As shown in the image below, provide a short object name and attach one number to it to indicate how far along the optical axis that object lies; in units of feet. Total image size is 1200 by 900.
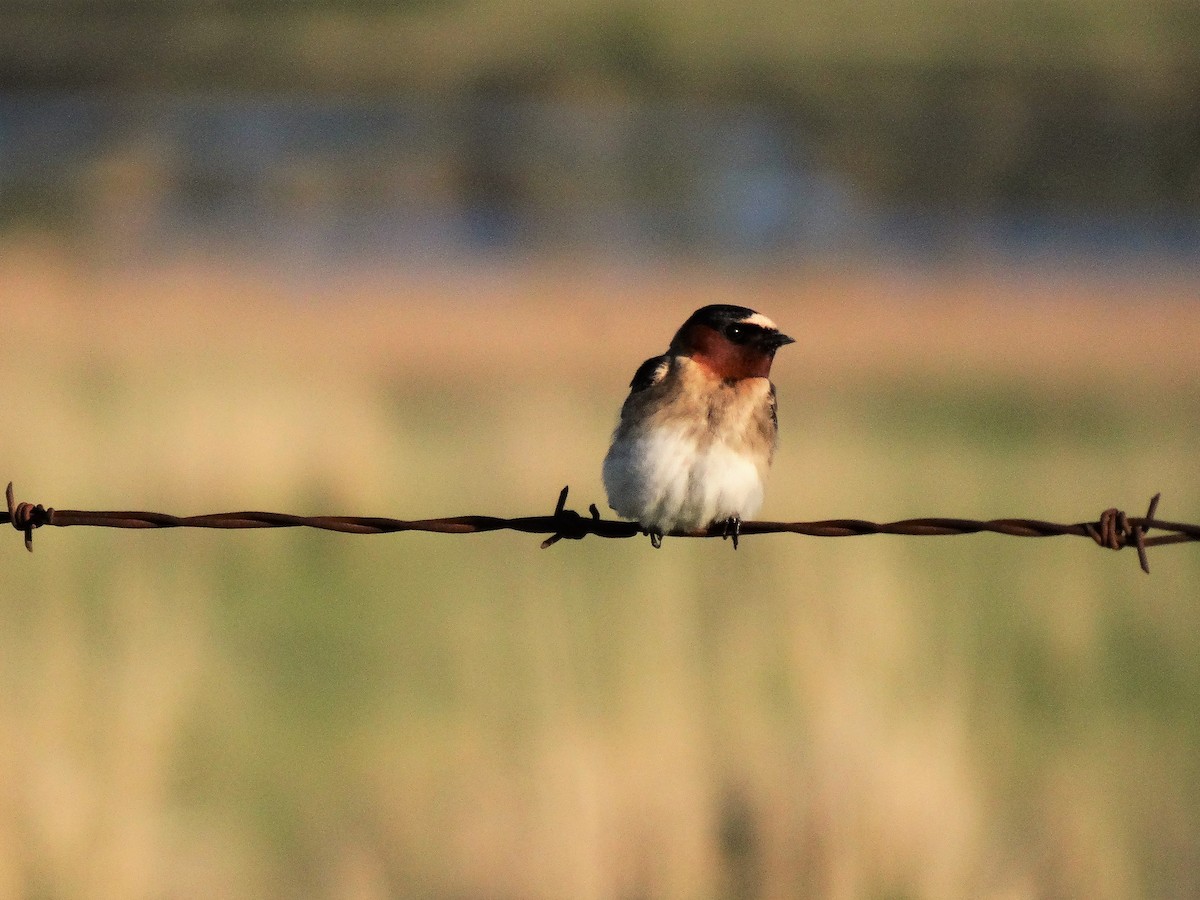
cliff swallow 31.37
